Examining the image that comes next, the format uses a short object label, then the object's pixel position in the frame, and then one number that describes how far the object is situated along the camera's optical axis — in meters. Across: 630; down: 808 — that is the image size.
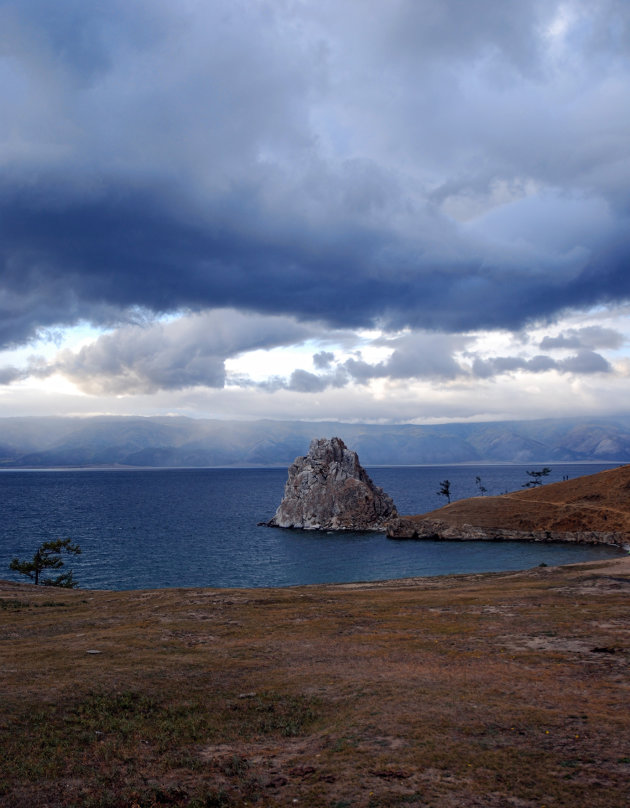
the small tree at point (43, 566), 71.89
